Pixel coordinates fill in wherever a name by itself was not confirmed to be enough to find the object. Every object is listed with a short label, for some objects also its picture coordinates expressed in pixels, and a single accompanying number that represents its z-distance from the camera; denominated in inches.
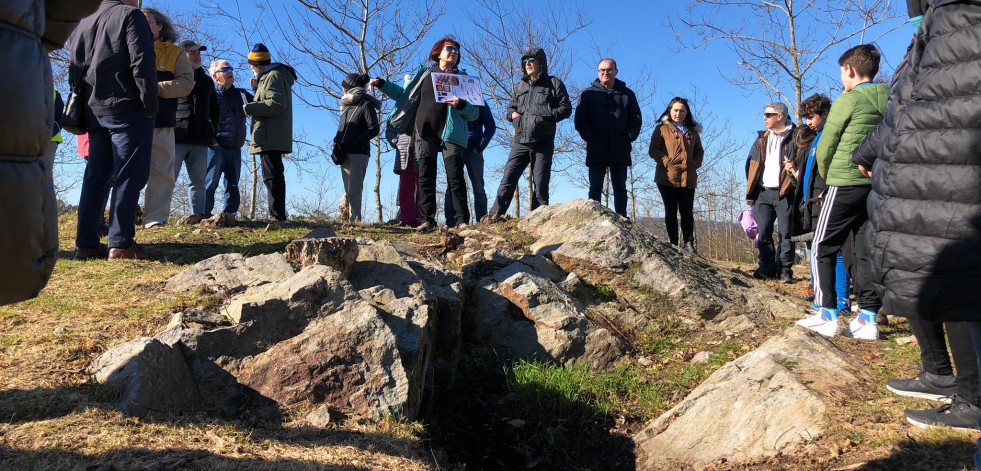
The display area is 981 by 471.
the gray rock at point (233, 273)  165.0
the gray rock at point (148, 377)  109.3
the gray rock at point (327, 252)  163.6
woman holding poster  274.5
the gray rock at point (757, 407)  126.4
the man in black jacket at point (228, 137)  308.0
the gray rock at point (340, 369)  125.8
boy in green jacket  163.2
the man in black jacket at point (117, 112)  186.7
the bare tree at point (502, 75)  641.0
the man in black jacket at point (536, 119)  289.0
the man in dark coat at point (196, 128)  276.1
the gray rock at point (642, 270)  211.9
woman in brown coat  286.4
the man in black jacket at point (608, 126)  291.4
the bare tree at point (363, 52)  489.2
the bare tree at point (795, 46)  417.4
